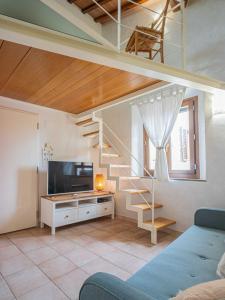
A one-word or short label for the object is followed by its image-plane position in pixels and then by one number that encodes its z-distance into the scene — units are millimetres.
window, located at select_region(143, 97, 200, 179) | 3430
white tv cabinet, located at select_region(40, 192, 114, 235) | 3578
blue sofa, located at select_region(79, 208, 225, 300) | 992
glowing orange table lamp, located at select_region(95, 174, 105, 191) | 4702
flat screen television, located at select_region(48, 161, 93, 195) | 3834
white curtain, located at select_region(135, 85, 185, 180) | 3461
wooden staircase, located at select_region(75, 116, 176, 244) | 3233
